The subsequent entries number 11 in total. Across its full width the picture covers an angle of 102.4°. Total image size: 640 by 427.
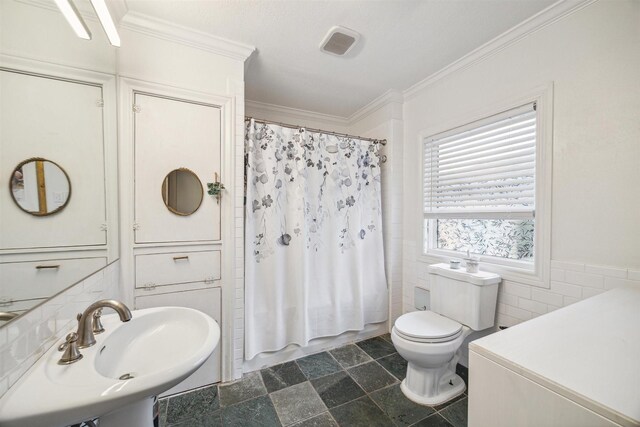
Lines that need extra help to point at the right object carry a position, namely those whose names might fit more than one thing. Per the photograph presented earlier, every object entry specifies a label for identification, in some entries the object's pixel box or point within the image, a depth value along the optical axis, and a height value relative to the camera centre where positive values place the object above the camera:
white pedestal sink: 0.65 -0.51
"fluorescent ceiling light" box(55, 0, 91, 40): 0.93 +0.74
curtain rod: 2.08 +0.69
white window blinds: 1.66 +0.31
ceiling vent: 1.65 +1.14
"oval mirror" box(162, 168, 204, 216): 1.67 +0.11
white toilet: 1.60 -0.79
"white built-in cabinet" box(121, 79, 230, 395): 1.59 -0.01
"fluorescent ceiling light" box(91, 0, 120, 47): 1.04 +0.81
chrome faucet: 0.90 -0.39
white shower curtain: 2.01 -0.25
